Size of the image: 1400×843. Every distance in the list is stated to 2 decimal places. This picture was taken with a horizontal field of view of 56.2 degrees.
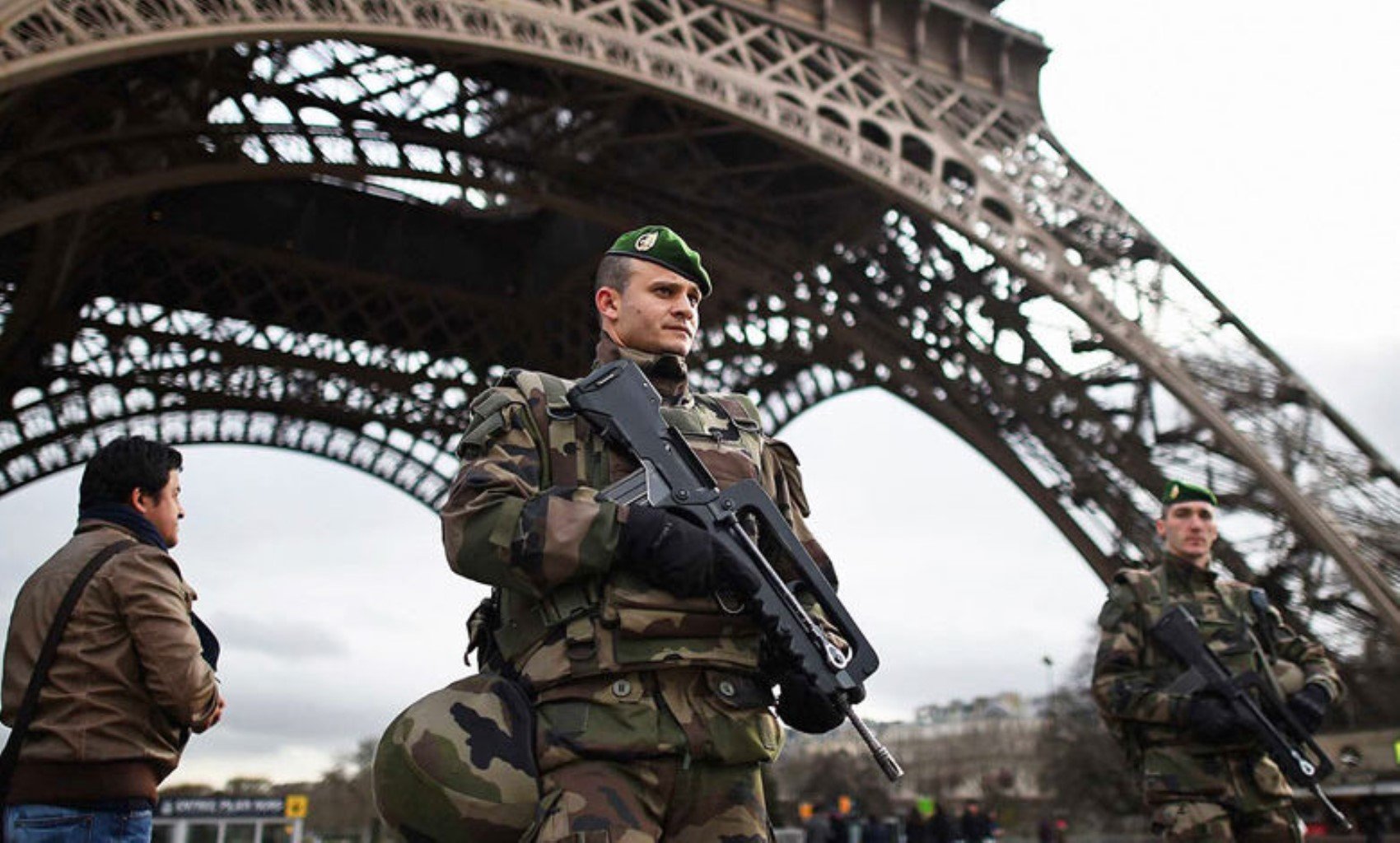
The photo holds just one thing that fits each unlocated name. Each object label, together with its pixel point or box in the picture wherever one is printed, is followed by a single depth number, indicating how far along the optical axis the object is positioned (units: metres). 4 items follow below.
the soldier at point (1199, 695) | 4.96
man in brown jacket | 3.28
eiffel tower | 13.69
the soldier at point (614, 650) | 2.36
